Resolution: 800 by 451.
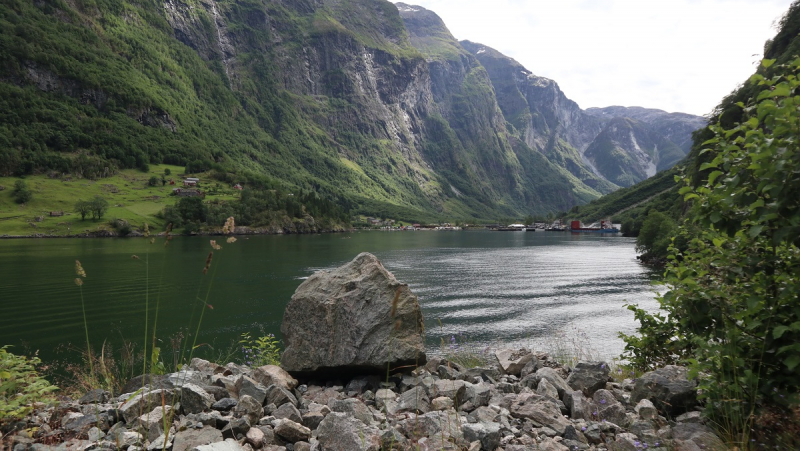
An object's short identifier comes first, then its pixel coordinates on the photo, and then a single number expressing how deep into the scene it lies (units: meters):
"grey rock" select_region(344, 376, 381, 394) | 10.92
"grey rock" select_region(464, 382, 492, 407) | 8.77
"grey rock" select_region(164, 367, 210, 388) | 8.85
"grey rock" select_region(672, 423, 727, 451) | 5.61
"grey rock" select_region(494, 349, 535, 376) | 12.03
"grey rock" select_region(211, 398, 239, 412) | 8.08
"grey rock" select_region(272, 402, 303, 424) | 7.88
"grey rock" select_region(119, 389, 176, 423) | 7.37
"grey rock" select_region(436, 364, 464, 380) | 11.14
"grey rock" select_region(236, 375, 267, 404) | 8.68
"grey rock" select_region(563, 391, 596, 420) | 8.05
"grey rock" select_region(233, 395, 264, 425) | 7.82
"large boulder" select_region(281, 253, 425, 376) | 11.23
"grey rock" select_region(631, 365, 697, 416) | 7.19
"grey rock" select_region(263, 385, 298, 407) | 8.72
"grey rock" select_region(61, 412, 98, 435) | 7.11
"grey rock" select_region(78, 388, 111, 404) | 8.98
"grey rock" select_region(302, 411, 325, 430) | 7.83
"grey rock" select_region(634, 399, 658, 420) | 7.01
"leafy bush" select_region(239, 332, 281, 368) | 15.78
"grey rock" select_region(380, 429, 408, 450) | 6.51
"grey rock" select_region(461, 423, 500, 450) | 6.72
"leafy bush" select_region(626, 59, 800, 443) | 4.59
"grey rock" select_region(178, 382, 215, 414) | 7.82
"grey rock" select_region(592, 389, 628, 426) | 7.49
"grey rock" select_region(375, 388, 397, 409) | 9.15
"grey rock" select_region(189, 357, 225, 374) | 11.55
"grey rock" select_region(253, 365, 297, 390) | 10.12
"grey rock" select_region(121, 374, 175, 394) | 8.52
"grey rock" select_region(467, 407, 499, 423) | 7.72
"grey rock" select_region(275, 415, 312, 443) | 7.22
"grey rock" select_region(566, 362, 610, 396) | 9.56
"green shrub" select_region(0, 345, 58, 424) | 6.88
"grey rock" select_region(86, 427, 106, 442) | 6.52
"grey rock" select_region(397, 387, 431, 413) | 8.50
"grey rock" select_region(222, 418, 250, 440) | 7.07
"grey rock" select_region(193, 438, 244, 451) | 5.99
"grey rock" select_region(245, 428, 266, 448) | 6.91
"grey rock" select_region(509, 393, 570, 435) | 7.49
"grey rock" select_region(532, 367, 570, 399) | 9.44
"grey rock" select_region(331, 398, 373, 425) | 7.94
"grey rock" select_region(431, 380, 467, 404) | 8.98
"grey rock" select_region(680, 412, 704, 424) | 6.42
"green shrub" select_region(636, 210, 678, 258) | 80.25
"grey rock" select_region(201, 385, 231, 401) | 8.68
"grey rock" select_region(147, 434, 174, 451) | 6.26
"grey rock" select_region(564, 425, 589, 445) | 6.95
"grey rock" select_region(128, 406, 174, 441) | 6.68
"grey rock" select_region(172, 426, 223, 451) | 6.45
